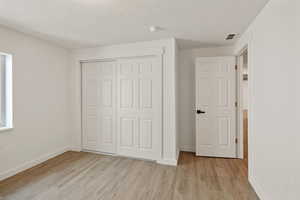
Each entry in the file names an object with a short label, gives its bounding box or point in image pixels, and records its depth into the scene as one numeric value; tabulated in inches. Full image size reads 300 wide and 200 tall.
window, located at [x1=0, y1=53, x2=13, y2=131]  99.2
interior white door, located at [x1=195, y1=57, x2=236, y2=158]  128.6
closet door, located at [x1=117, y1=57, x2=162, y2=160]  120.9
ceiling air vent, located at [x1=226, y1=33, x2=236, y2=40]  108.0
